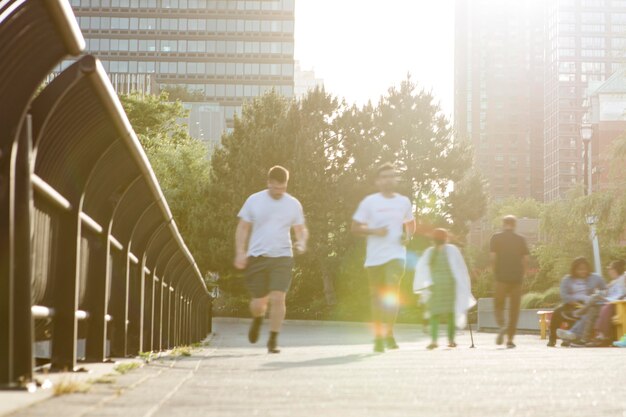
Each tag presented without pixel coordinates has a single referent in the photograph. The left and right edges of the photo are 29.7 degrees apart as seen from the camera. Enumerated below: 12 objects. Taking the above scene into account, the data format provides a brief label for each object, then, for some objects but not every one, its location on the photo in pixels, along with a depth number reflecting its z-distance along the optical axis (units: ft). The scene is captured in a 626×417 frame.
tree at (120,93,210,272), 187.83
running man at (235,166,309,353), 35.68
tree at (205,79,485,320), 177.88
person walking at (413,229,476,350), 44.91
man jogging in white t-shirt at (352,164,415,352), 38.09
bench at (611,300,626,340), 66.64
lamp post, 108.66
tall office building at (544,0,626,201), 635.01
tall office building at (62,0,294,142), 413.39
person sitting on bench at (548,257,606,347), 64.13
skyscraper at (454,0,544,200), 200.95
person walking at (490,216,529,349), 46.96
